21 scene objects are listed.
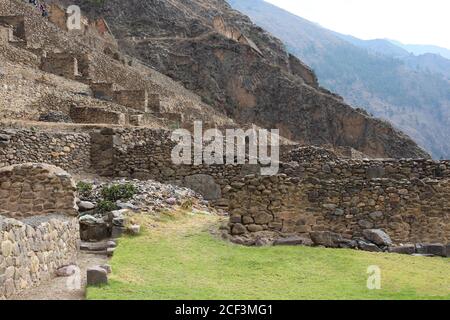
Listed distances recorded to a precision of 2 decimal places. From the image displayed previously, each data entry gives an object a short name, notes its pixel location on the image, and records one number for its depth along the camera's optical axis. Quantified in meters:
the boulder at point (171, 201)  14.74
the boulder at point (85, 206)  13.80
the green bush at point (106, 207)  13.59
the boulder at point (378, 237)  12.12
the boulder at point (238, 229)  12.50
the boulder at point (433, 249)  11.71
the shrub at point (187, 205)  14.95
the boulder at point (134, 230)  12.10
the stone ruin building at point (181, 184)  10.64
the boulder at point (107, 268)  8.91
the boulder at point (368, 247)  11.82
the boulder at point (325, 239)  11.77
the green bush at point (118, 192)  14.36
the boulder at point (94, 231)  12.35
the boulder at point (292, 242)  11.75
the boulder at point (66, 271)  9.73
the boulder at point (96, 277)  8.44
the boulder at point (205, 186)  16.81
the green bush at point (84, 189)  14.68
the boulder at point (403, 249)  11.77
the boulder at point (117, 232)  12.10
